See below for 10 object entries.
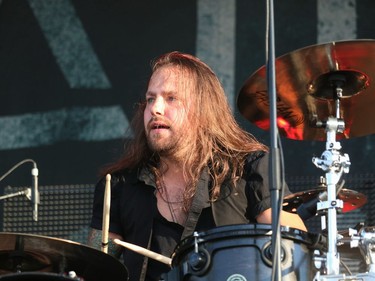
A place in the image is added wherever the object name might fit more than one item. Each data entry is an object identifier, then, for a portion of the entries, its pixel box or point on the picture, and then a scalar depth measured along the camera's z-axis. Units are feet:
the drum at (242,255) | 22.09
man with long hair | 26.78
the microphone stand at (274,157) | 19.06
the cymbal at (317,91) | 25.94
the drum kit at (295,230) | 22.33
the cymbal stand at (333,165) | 24.76
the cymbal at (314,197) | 30.01
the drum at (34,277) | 21.04
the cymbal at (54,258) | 22.77
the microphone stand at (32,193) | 34.65
